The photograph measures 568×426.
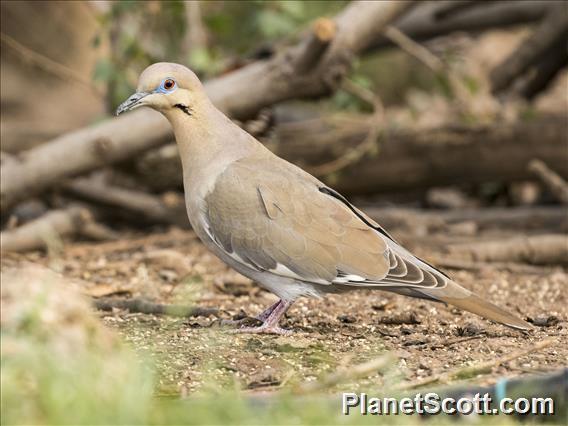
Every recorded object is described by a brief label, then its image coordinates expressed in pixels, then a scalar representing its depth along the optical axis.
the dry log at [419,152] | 14.59
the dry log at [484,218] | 14.62
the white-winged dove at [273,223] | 8.89
